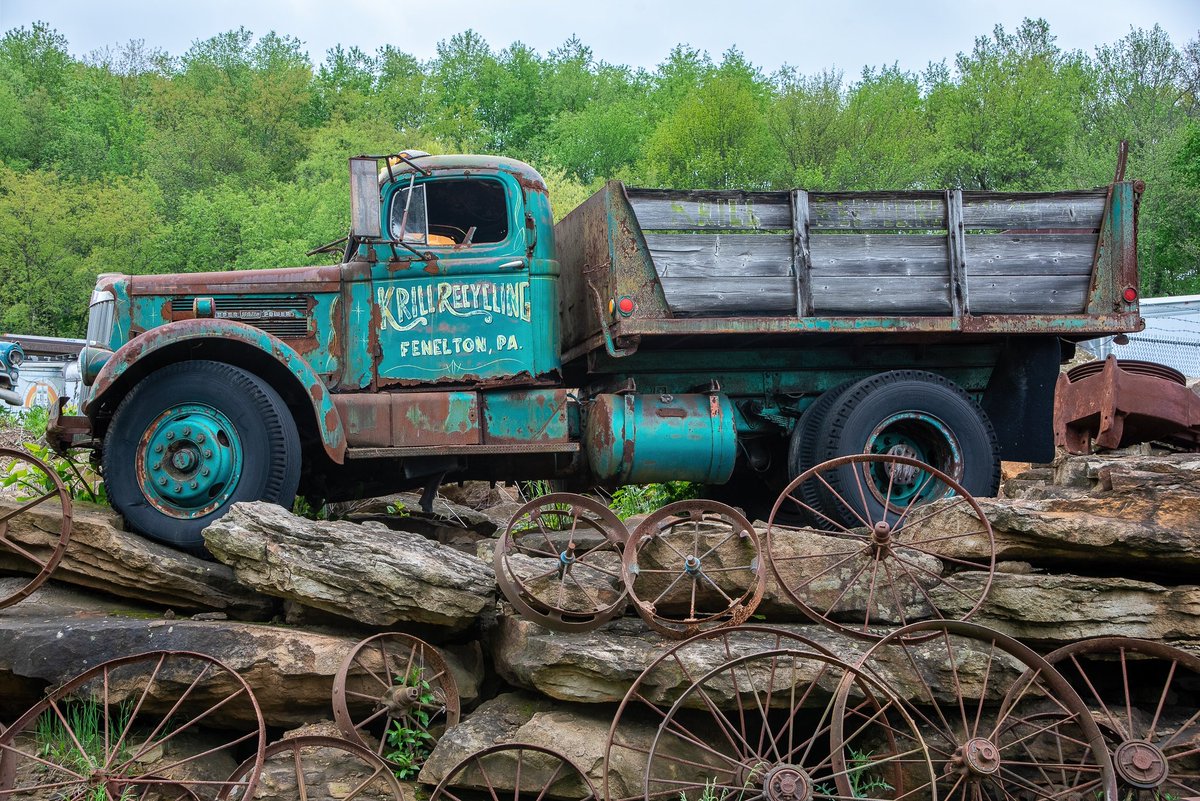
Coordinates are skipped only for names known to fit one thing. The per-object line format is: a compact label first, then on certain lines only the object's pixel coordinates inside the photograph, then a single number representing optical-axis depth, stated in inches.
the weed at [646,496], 362.6
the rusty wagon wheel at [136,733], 201.2
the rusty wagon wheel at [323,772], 205.3
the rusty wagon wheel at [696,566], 232.8
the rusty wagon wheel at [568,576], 229.1
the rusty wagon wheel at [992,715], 206.5
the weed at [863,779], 215.2
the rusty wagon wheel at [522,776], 209.0
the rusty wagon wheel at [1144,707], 210.8
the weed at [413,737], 220.8
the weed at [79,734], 209.5
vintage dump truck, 273.1
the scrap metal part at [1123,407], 281.0
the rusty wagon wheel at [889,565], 235.8
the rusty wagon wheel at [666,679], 209.8
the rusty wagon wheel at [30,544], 233.1
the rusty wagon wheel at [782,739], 200.1
